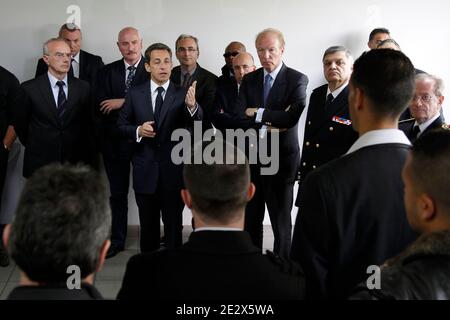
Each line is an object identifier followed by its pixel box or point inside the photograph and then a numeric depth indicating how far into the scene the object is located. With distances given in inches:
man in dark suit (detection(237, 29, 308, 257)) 162.1
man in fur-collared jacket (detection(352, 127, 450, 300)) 49.6
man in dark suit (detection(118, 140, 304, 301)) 59.4
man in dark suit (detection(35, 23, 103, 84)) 195.0
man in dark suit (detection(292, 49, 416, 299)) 71.7
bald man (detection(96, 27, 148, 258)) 187.5
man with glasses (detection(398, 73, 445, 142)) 127.5
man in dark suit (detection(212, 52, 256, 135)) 171.2
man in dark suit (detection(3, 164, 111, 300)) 48.2
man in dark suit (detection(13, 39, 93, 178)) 172.9
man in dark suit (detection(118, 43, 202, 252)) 165.9
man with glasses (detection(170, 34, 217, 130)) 186.4
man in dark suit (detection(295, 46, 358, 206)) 143.9
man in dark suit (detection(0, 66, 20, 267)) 166.9
